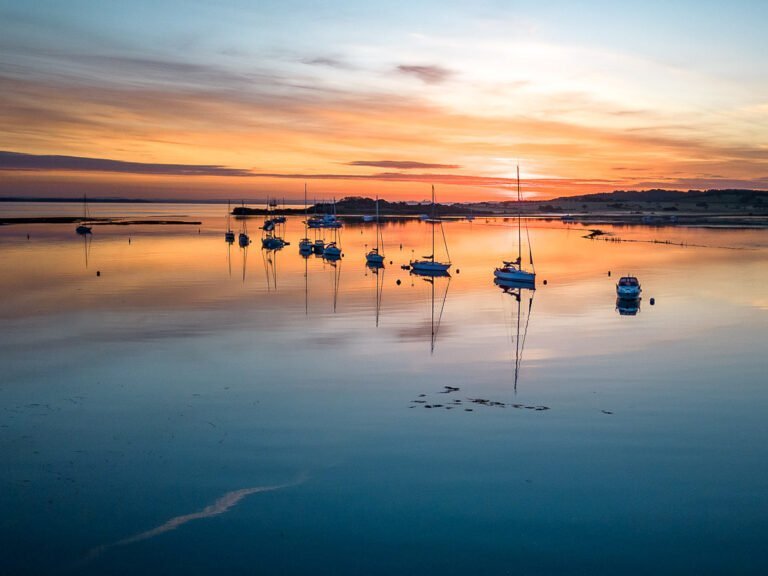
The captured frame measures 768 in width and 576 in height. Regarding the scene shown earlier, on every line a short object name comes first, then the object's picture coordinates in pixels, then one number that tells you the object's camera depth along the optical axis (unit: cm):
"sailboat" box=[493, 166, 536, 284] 5985
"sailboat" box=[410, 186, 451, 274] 7088
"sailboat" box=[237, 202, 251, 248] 10962
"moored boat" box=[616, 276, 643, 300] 4853
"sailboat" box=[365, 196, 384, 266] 7894
